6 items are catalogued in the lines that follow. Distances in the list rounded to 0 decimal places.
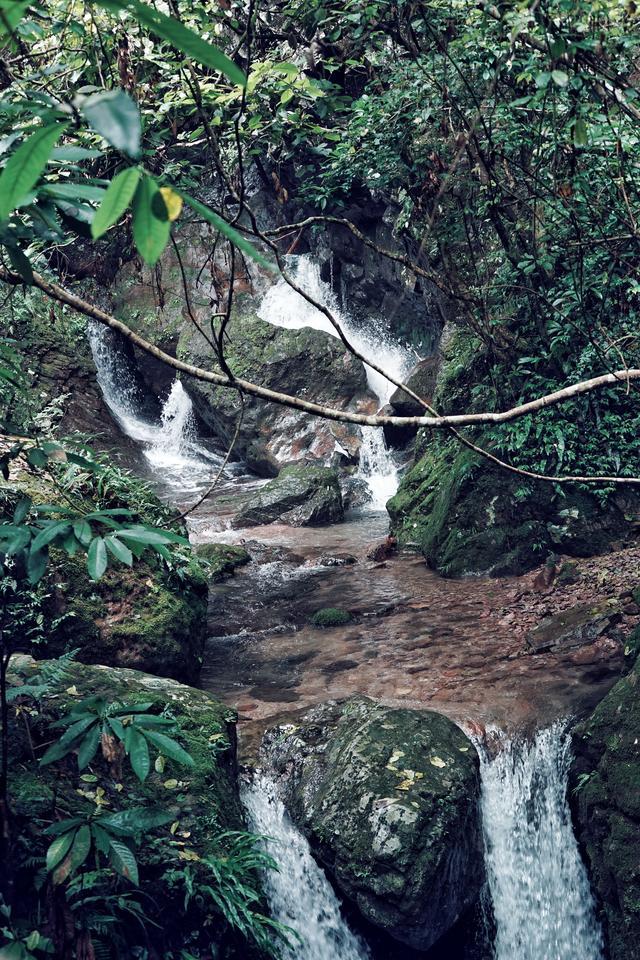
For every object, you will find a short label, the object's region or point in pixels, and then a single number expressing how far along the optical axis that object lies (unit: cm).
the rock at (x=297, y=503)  1177
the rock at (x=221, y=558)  900
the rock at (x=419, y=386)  1283
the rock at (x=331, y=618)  724
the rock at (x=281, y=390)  1492
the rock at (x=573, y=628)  609
